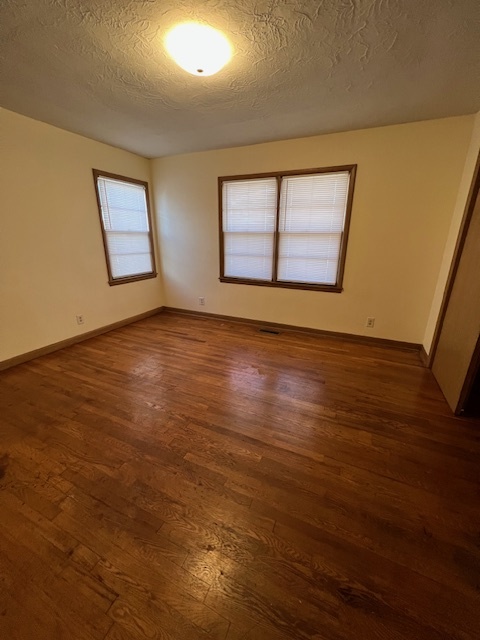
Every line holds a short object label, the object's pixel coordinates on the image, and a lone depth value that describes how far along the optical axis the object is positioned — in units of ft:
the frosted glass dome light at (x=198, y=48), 4.97
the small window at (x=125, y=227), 11.78
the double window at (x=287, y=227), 10.66
